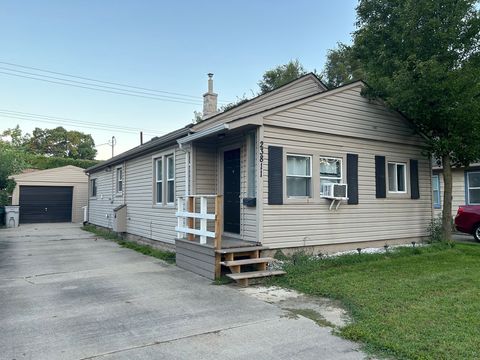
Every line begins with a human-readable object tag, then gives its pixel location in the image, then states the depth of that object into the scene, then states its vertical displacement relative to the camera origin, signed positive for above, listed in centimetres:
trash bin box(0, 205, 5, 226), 1941 -110
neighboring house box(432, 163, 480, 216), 1417 +30
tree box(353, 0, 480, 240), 833 +288
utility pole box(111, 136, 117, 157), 4397 +634
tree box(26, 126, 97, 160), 4356 +624
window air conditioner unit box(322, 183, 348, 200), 814 +7
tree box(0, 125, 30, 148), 2720 +457
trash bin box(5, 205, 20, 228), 1884 -105
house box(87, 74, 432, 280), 731 +35
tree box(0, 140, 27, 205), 1823 +145
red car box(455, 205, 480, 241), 1132 -83
